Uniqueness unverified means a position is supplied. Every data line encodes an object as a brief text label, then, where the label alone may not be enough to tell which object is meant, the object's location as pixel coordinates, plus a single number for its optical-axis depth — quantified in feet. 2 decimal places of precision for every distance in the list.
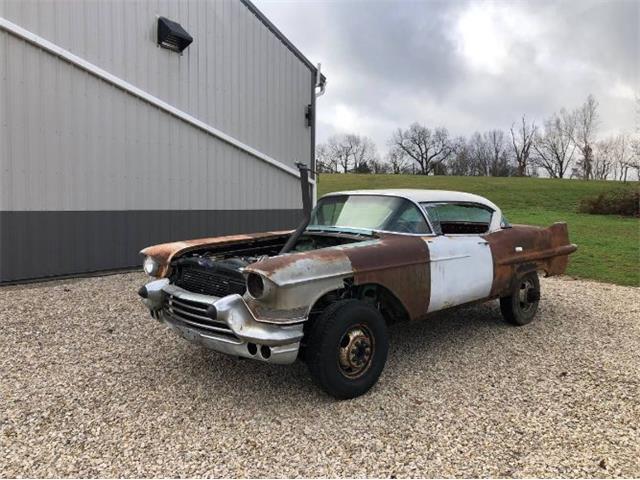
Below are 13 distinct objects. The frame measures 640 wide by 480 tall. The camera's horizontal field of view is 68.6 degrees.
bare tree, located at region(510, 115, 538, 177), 217.56
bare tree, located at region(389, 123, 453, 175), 237.25
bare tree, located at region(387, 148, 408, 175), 224.12
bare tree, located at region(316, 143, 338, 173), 211.78
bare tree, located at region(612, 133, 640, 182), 191.93
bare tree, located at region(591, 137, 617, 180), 197.47
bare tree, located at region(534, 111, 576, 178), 195.79
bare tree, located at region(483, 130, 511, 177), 205.16
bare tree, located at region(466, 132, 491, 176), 210.79
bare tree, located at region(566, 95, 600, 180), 172.86
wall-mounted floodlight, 26.84
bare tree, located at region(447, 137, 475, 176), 210.38
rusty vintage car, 10.11
